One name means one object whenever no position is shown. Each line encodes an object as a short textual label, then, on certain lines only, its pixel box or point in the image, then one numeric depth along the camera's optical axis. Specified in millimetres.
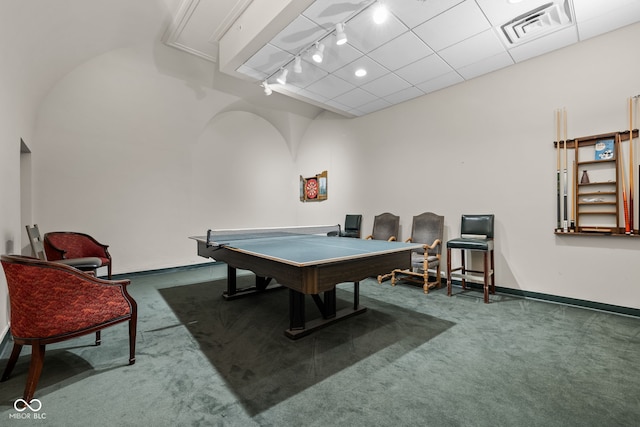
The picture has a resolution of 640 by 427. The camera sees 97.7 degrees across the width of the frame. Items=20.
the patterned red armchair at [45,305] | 1711
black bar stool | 3607
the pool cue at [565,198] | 3410
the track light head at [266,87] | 4338
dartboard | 6836
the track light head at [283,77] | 3992
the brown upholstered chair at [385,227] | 5055
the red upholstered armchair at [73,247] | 3857
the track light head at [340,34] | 2961
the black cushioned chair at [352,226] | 5633
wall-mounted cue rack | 3059
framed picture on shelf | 3152
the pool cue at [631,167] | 3027
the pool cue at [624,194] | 3041
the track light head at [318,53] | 3354
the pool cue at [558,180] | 3461
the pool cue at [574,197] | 3350
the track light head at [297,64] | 3652
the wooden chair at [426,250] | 4020
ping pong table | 2025
